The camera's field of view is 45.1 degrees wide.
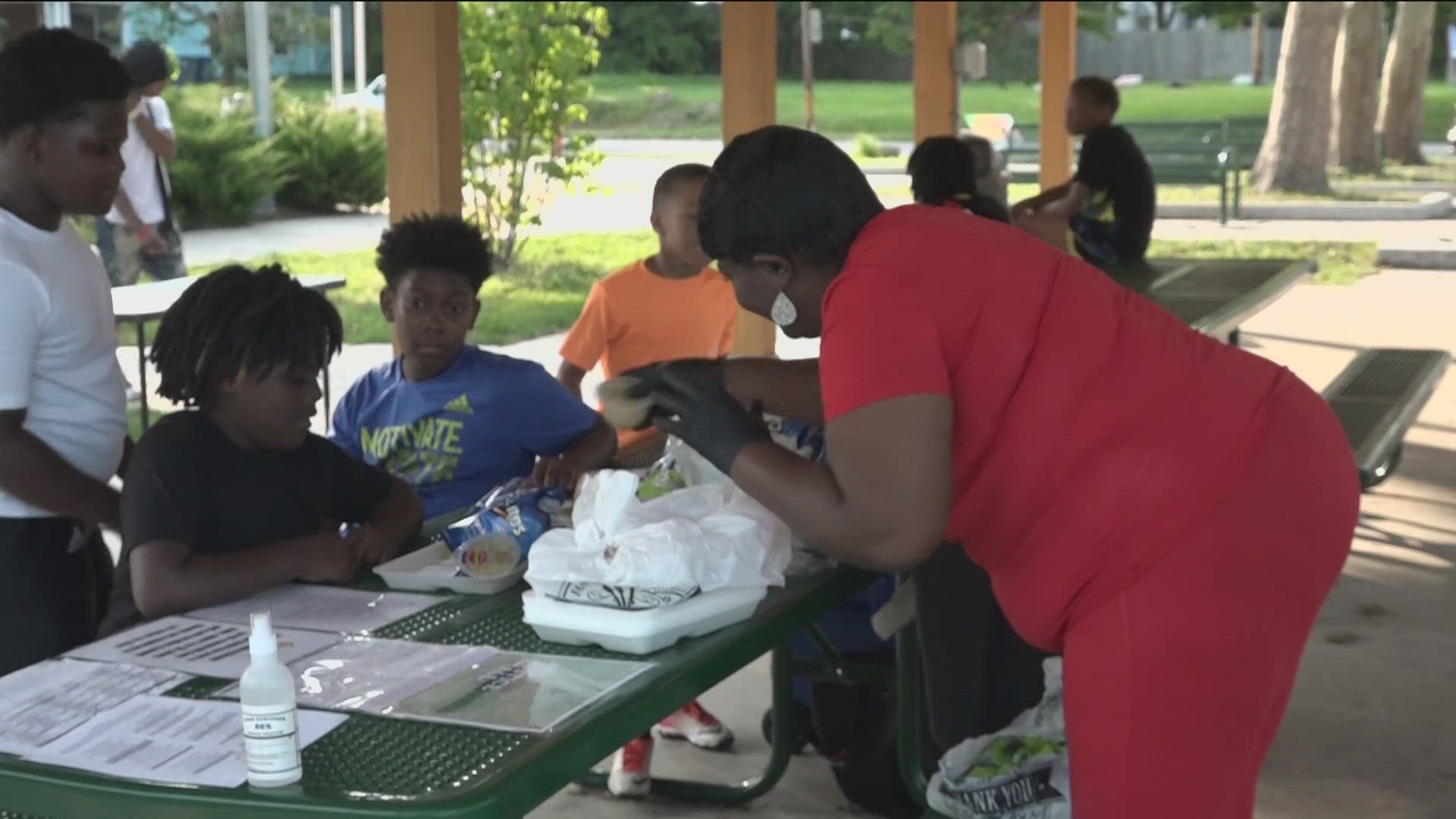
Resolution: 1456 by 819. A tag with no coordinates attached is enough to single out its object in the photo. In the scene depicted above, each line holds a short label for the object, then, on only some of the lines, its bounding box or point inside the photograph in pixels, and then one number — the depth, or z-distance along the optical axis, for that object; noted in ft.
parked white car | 67.23
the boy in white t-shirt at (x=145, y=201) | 26.04
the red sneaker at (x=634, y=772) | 12.20
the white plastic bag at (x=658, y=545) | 7.40
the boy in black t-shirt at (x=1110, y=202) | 26.09
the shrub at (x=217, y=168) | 50.34
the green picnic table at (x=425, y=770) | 5.64
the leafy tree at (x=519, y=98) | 38.58
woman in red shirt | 6.63
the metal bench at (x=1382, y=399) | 13.59
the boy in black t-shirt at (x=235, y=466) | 8.16
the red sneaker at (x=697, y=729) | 13.47
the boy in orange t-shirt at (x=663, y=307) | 14.79
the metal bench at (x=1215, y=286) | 19.35
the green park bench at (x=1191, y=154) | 53.88
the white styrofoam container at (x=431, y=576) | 8.43
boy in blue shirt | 11.10
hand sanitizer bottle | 5.72
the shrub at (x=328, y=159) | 56.49
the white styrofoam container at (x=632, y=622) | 7.20
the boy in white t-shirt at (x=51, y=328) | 8.46
